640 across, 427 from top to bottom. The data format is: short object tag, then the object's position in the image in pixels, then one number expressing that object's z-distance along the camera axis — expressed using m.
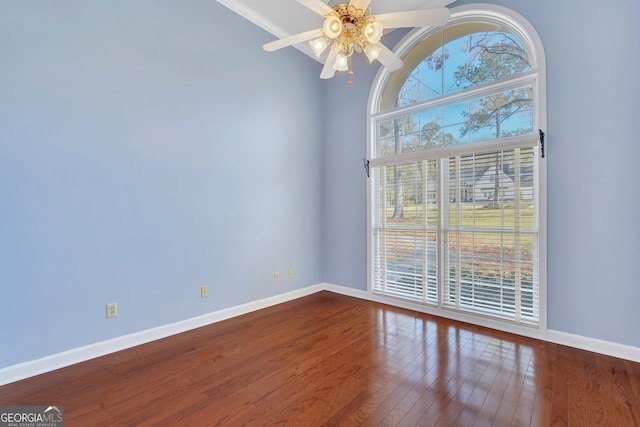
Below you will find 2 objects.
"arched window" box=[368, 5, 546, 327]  2.75
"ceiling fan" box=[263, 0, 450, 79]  1.85
